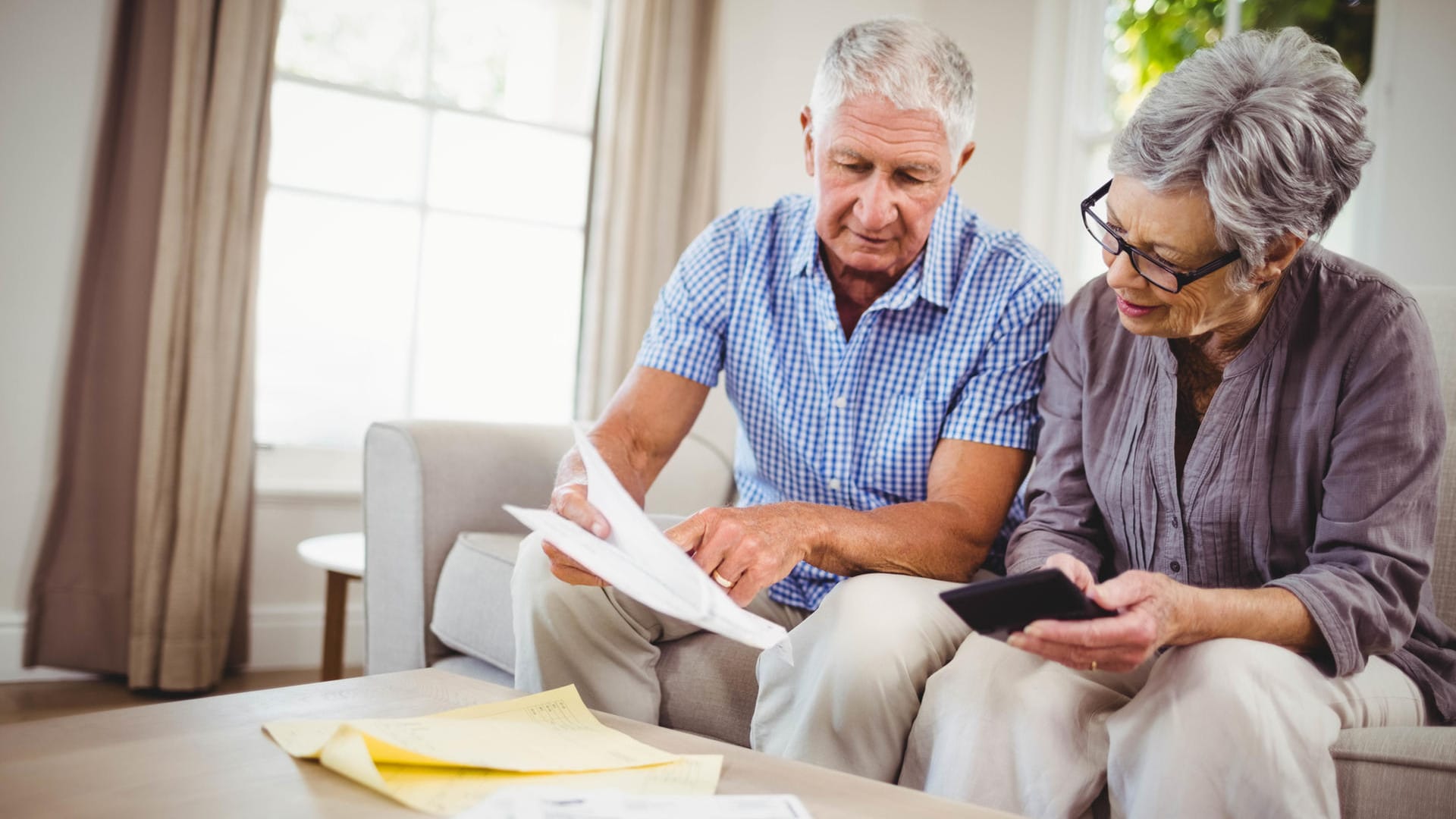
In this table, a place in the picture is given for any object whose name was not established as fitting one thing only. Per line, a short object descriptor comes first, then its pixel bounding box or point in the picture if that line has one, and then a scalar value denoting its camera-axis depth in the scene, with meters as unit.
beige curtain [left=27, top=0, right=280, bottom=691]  2.60
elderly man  1.17
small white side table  2.22
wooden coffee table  0.71
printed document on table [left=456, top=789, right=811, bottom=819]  0.70
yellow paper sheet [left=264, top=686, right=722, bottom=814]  0.76
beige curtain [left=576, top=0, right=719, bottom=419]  3.29
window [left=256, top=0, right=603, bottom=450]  3.02
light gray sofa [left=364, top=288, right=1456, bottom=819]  1.41
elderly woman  0.96
